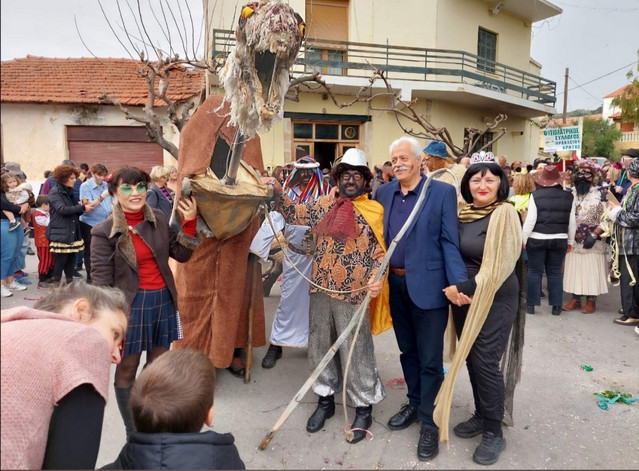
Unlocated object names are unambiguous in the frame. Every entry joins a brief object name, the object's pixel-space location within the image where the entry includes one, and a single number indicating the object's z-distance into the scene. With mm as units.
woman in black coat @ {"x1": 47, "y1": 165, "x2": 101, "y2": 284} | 6023
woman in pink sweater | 991
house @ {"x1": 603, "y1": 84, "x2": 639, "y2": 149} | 30530
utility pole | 25517
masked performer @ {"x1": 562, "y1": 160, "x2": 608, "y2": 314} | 5512
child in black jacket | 1295
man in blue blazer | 2600
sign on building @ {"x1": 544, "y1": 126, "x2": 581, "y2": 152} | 9570
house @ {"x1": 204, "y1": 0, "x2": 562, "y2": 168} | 12750
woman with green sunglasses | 2549
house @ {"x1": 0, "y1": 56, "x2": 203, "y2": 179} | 10852
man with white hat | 2838
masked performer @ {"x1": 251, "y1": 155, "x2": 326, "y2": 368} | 4055
